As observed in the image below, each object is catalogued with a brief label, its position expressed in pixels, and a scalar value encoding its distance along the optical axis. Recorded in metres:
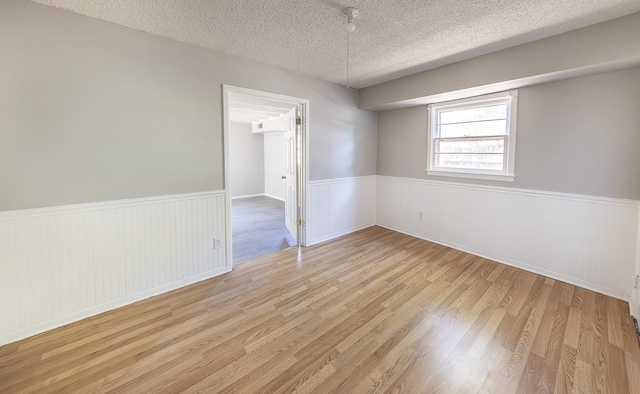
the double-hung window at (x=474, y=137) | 3.25
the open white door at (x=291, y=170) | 3.99
